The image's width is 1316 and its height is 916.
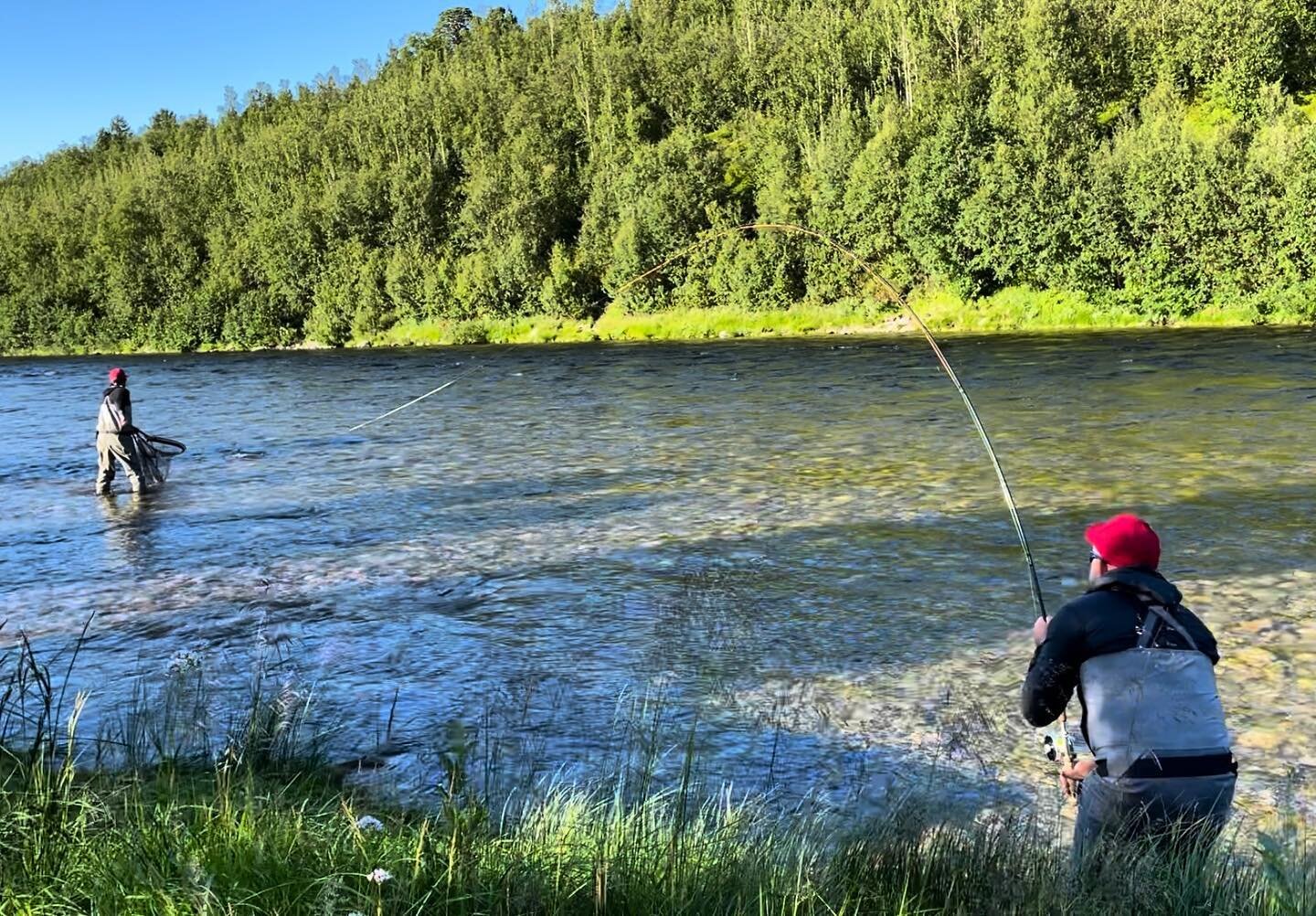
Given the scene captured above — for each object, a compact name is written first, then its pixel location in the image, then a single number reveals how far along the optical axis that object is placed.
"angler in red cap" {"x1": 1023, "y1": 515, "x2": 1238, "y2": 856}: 4.69
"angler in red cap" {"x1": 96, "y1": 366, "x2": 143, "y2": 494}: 18.42
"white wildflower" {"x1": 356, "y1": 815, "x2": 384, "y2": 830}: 4.54
